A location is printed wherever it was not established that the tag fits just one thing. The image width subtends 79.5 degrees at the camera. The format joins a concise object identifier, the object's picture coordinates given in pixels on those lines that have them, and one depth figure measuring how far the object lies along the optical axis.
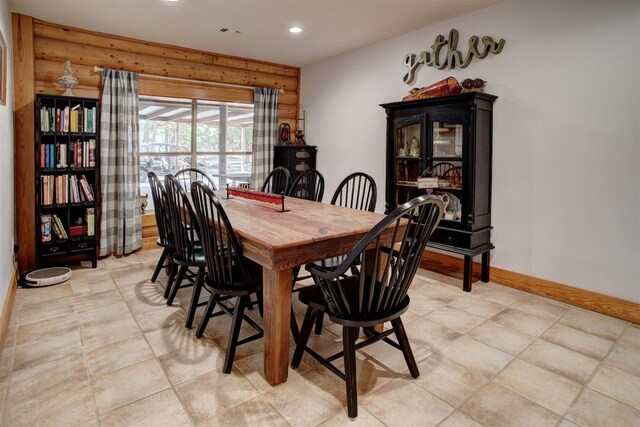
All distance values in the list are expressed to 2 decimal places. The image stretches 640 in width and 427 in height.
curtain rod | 3.99
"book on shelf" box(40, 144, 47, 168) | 3.45
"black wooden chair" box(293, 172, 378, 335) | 2.33
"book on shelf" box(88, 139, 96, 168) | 3.72
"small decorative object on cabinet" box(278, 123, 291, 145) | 5.45
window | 4.64
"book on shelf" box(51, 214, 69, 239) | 3.62
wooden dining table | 1.77
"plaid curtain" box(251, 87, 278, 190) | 5.19
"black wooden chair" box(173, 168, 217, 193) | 4.79
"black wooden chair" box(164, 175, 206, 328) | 2.50
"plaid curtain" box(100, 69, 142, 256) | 4.04
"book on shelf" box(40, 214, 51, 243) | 3.53
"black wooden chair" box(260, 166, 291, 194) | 3.95
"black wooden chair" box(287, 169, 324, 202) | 3.64
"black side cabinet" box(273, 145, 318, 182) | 5.22
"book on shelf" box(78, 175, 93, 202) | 3.70
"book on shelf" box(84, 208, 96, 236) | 3.77
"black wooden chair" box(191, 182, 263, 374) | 2.01
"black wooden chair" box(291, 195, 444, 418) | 1.60
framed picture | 2.56
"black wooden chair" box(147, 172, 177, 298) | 2.82
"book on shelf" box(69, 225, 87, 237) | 3.72
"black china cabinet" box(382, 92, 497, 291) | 3.23
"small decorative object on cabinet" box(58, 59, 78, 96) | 3.59
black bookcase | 3.48
